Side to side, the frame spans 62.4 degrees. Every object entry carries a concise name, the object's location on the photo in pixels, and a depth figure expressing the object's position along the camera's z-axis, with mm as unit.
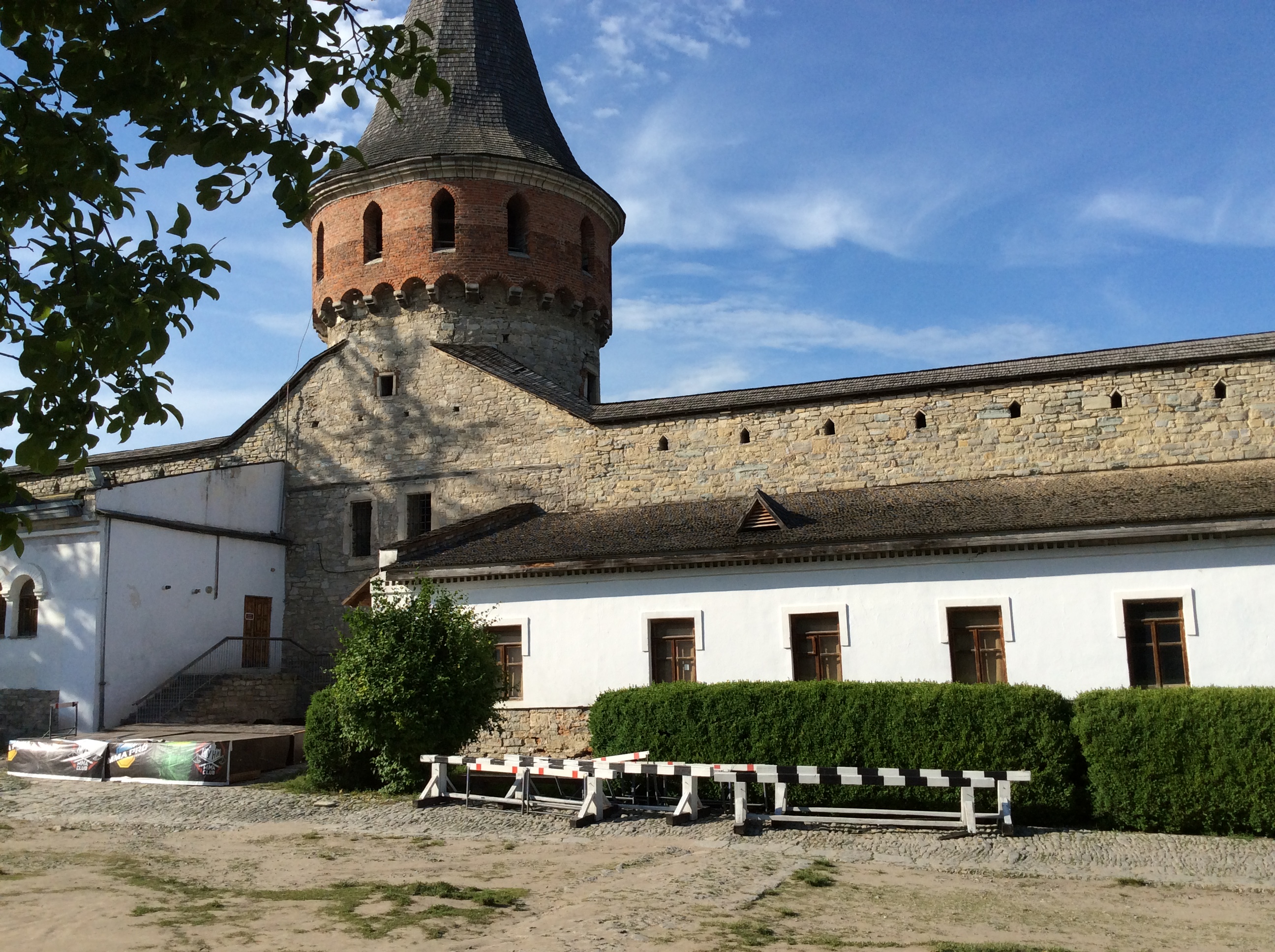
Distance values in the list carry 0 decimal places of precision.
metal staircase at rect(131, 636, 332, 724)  19609
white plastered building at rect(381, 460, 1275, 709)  13070
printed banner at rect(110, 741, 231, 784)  14914
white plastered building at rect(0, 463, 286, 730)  19016
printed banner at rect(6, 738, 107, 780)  15547
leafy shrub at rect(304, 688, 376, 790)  14250
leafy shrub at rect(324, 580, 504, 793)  13562
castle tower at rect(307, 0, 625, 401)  23172
